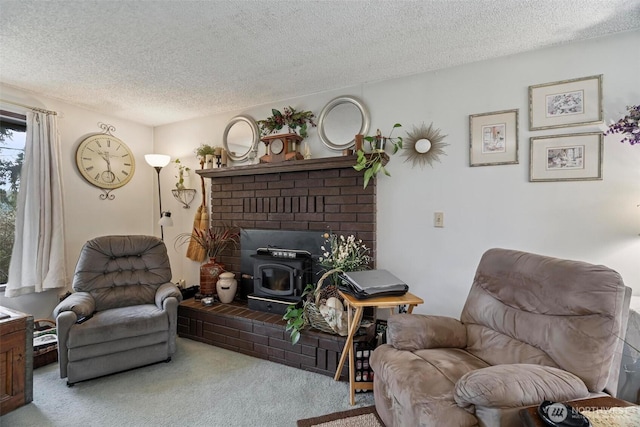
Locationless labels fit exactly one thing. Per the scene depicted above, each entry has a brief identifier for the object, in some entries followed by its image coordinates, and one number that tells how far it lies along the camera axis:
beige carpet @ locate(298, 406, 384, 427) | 1.68
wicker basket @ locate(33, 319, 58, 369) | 2.30
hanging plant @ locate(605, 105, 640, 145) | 1.71
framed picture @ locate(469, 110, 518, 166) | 2.15
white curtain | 2.63
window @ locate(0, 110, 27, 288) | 2.68
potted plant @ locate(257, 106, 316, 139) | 2.85
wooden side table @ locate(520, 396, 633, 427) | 0.94
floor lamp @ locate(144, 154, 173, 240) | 3.23
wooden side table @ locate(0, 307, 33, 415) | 1.78
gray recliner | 2.05
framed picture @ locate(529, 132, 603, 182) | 1.94
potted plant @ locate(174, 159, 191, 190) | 3.52
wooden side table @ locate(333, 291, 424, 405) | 1.82
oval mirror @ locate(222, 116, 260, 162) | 3.15
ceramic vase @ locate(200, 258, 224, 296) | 3.07
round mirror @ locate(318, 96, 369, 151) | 2.64
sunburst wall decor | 2.37
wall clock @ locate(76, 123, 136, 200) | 3.15
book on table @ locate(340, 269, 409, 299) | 1.86
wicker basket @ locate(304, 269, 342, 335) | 2.26
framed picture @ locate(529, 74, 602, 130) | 1.94
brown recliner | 1.11
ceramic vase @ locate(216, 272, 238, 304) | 2.96
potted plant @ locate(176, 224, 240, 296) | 3.08
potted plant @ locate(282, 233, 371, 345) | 2.23
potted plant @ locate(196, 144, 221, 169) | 3.25
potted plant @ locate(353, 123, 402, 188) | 2.34
